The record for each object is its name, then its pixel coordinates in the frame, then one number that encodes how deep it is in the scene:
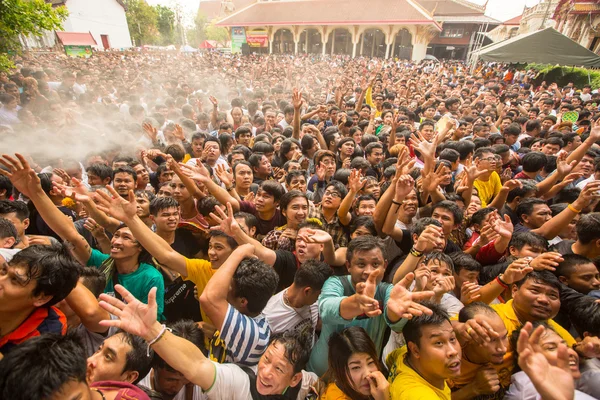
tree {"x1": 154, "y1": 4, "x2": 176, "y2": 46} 38.94
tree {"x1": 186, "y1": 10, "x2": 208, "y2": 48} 51.37
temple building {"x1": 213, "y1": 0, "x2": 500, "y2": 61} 30.09
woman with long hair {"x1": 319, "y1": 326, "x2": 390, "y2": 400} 1.62
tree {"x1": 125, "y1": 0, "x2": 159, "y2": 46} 33.69
